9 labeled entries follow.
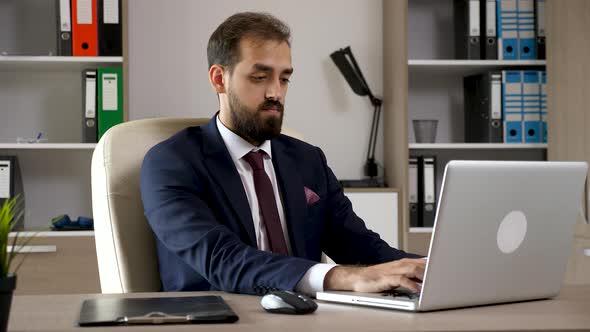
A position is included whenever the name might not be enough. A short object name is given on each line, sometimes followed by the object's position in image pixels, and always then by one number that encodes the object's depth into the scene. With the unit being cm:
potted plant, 230
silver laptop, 278
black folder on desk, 260
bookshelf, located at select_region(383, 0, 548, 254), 608
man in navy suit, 380
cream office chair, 415
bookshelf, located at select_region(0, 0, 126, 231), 614
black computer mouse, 277
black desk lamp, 623
